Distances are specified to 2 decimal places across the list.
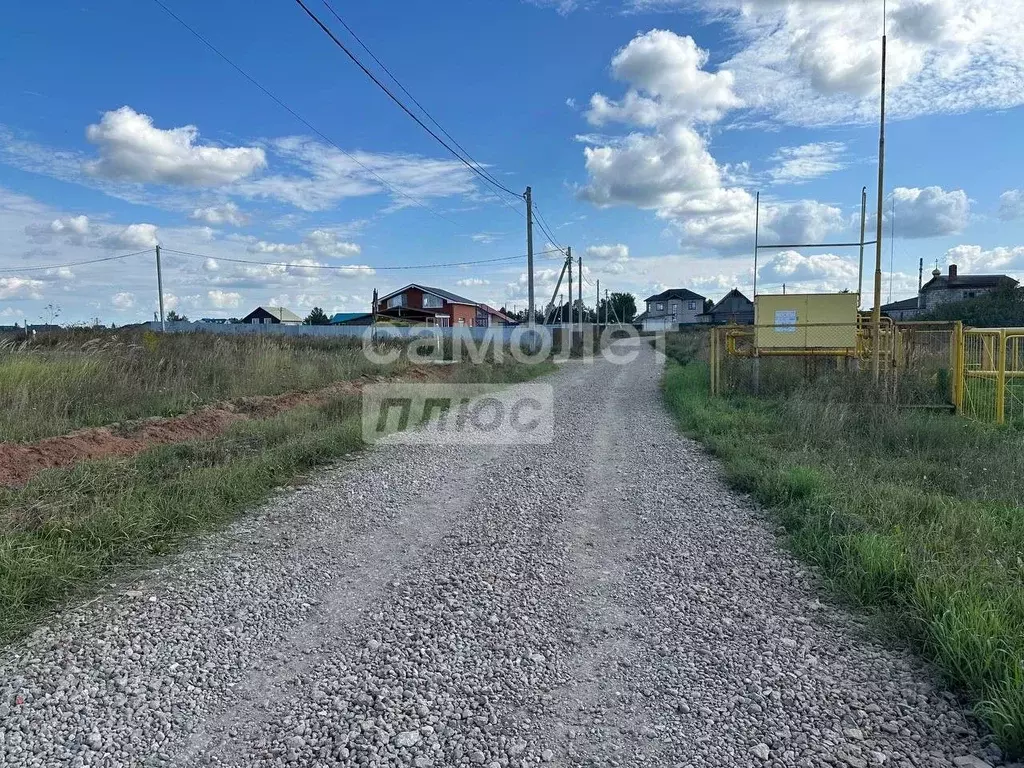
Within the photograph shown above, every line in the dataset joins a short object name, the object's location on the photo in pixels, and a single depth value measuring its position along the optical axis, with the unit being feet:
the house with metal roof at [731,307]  282.15
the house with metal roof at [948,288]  171.12
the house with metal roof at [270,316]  238.07
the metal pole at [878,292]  35.47
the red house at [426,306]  185.37
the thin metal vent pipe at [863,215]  45.16
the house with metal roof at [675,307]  350.43
